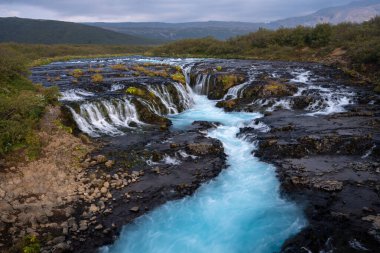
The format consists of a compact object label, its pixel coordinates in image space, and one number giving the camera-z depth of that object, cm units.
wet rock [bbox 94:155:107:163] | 1488
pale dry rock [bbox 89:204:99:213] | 1140
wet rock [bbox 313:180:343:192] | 1205
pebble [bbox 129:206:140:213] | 1156
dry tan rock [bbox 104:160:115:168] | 1447
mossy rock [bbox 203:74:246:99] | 2920
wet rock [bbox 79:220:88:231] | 1048
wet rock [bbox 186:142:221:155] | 1611
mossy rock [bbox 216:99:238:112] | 2478
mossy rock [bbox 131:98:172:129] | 2108
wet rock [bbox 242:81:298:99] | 2591
